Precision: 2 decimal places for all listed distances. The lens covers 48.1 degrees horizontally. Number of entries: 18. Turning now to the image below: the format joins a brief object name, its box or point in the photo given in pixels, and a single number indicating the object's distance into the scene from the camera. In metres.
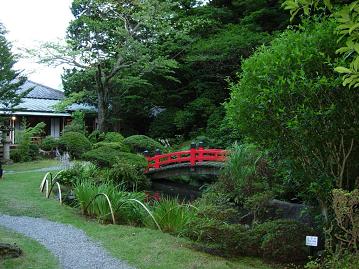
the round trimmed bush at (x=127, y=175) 13.91
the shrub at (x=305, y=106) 5.74
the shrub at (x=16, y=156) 21.19
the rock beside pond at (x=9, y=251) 5.84
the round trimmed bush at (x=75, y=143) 17.84
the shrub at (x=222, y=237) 6.94
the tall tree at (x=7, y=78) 18.62
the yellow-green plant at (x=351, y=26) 2.74
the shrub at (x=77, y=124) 22.80
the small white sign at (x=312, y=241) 6.22
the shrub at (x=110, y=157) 14.77
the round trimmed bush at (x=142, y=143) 17.77
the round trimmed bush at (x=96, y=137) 21.06
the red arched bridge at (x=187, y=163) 15.12
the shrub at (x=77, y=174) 13.05
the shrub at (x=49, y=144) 20.77
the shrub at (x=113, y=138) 19.02
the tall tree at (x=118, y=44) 20.53
